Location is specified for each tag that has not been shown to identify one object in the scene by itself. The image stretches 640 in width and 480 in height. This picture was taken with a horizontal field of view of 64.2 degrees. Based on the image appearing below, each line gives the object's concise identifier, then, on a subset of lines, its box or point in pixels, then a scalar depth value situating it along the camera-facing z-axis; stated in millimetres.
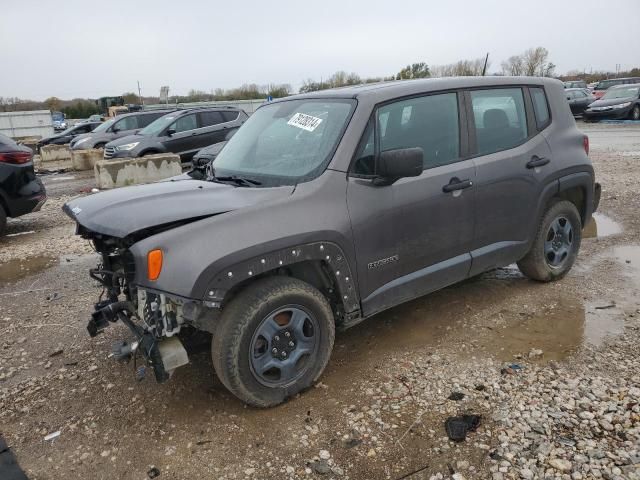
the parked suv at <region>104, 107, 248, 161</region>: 13797
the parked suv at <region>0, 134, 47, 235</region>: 7586
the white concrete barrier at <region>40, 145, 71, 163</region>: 20641
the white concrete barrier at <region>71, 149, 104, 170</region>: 16953
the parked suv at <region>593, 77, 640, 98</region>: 35188
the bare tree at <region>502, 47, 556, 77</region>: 67450
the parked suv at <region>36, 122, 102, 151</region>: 24891
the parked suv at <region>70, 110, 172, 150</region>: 18578
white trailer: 33759
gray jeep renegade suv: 2848
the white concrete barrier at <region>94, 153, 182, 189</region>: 11875
